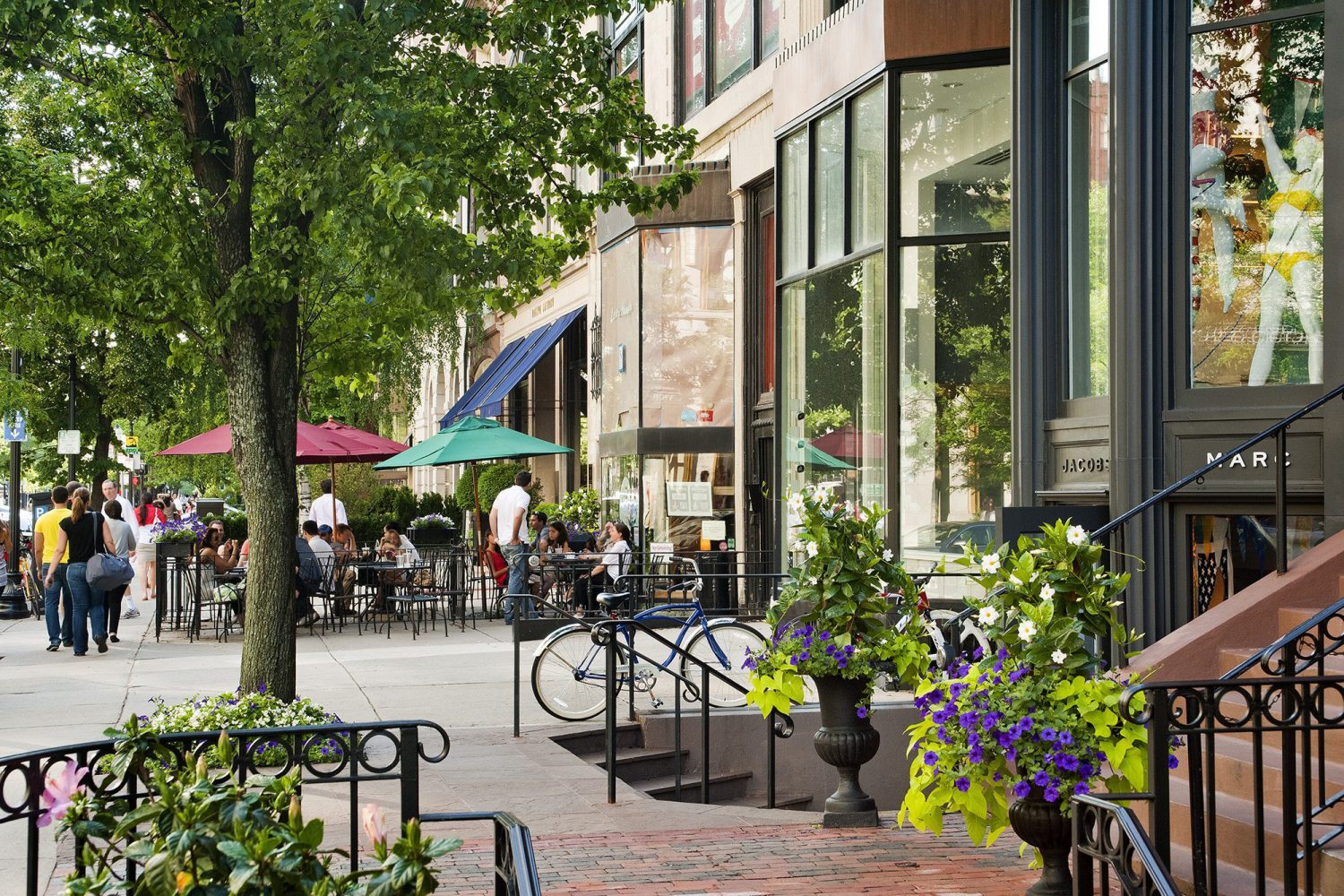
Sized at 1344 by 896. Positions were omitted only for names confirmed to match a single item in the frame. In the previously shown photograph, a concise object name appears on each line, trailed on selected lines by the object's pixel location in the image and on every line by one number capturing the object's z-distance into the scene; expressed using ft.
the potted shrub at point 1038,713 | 18.85
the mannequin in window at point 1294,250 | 31.07
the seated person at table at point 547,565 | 61.78
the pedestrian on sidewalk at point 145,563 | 75.83
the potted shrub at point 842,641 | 27.07
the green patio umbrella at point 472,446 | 68.39
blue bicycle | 37.96
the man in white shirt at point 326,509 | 71.97
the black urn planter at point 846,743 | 27.37
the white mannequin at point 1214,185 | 32.19
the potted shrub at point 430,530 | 83.51
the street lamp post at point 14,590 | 70.85
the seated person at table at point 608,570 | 59.33
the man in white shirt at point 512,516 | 66.80
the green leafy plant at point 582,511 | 82.94
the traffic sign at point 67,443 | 86.84
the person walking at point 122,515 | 56.29
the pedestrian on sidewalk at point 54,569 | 53.88
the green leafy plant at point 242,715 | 28.32
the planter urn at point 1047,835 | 19.38
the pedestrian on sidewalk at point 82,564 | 52.42
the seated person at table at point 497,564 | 69.51
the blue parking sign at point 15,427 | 73.26
